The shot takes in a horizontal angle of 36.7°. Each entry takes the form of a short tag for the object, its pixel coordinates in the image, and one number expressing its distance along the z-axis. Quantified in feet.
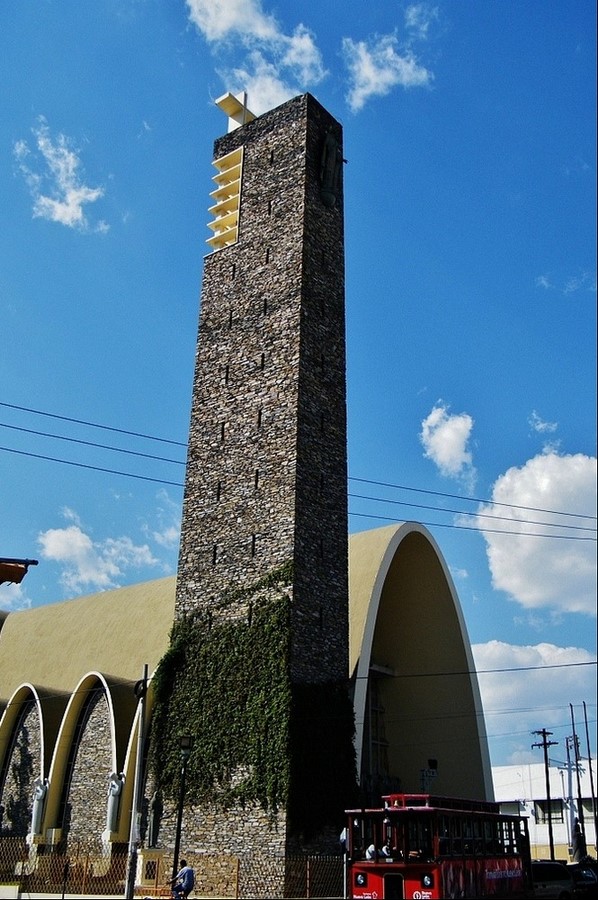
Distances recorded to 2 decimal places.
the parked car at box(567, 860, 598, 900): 73.29
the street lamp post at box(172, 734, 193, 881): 66.08
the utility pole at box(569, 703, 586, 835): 147.51
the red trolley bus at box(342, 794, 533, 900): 54.70
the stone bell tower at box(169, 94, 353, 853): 78.12
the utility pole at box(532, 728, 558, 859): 155.43
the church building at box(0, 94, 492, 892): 74.74
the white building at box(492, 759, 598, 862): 190.08
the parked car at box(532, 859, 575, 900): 68.74
